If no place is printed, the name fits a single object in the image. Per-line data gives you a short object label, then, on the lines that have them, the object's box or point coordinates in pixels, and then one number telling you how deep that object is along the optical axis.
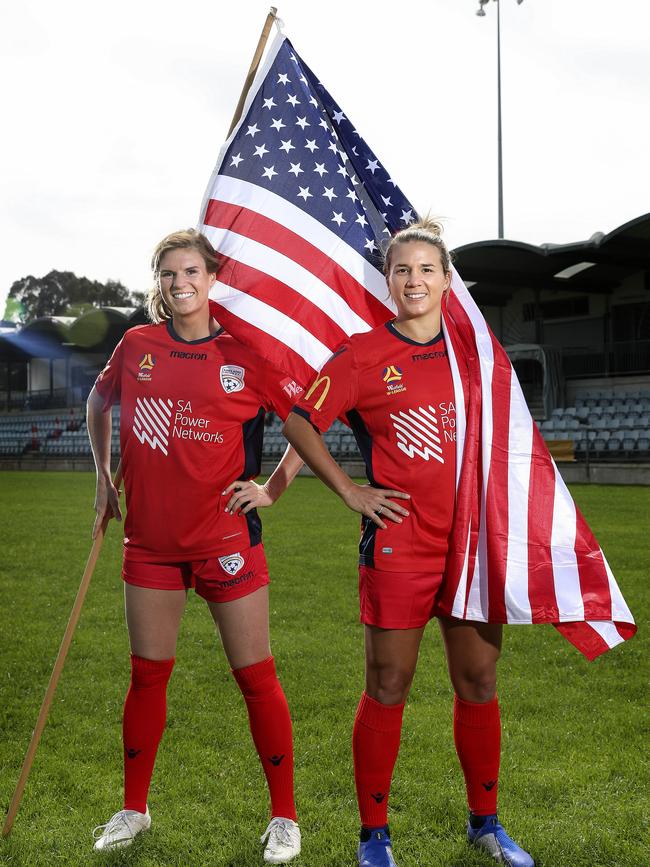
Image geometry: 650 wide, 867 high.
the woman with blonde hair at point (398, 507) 2.72
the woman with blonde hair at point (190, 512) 2.91
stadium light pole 36.38
